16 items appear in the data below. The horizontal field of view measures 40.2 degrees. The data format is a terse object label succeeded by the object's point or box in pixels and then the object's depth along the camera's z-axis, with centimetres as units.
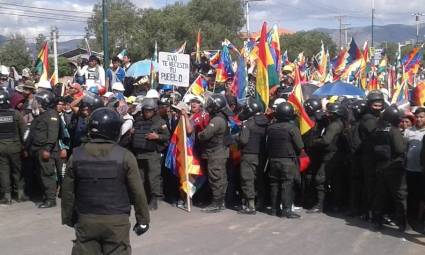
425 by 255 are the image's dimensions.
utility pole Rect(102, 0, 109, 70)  1451
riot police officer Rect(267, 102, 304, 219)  930
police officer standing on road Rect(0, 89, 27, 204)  1005
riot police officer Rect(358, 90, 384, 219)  884
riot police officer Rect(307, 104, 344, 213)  947
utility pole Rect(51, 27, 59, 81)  1568
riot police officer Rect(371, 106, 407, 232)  822
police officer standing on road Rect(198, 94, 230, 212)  962
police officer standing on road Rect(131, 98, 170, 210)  980
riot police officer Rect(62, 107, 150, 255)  494
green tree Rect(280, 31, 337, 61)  7119
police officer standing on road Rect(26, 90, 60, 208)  988
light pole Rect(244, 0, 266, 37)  5603
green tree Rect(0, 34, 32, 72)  6038
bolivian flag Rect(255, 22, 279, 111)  1086
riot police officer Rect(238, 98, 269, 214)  971
